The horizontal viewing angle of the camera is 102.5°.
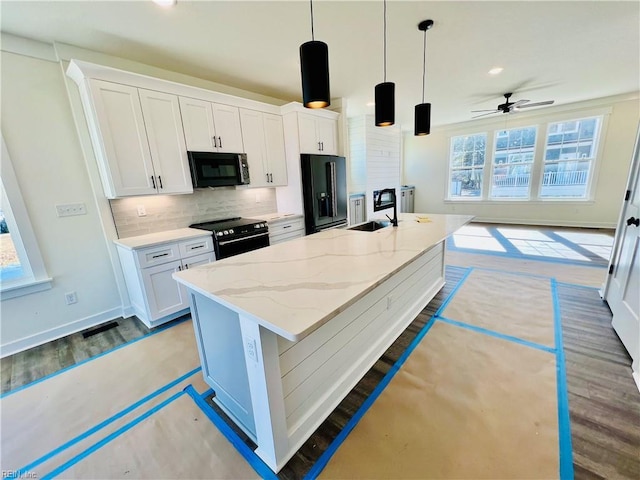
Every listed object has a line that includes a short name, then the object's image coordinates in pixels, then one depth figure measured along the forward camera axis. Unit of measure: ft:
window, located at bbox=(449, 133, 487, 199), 22.02
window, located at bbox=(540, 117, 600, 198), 17.85
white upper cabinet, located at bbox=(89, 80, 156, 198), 7.58
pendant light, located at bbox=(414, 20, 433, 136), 8.75
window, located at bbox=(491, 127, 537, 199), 19.86
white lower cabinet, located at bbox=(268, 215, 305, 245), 11.51
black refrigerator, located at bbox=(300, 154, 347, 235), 12.31
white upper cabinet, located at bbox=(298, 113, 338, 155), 12.27
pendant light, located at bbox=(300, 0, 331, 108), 4.62
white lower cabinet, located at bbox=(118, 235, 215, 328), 8.06
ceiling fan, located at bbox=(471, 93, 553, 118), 13.98
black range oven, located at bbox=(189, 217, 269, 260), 9.47
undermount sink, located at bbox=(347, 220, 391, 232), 9.02
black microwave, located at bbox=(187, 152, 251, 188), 9.56
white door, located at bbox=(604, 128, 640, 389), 6.45
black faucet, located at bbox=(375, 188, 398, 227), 8.14
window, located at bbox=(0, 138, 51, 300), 7.28
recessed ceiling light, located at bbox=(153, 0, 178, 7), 5.96
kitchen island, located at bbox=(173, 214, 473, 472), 3.64
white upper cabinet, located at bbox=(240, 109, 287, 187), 11.09
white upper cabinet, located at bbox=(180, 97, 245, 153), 9.30
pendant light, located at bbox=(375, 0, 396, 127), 6.71
